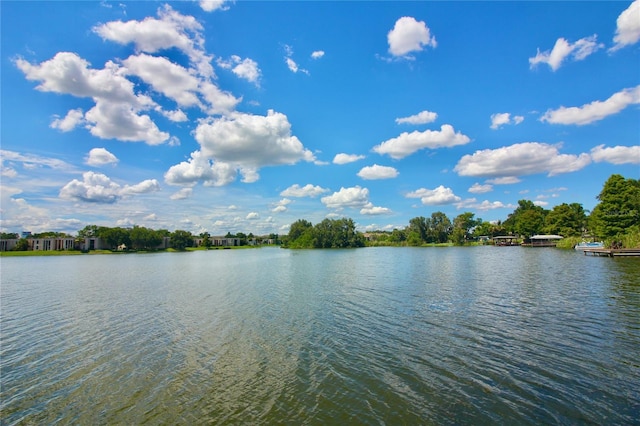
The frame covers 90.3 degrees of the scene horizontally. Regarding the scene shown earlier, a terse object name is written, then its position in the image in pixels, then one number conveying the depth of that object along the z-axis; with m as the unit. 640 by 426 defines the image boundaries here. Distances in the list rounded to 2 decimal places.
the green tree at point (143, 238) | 154.32
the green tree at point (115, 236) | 146.50
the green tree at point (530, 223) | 116.50
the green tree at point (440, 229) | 162.12
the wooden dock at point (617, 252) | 49.62
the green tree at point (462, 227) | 151.88
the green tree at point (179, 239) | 168.12
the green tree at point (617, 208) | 57.50
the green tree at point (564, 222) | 100.44
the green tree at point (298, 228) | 164.62
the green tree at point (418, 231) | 161.62
